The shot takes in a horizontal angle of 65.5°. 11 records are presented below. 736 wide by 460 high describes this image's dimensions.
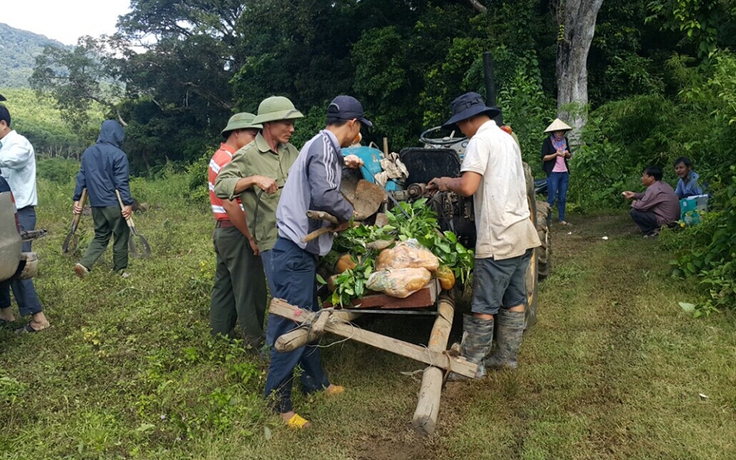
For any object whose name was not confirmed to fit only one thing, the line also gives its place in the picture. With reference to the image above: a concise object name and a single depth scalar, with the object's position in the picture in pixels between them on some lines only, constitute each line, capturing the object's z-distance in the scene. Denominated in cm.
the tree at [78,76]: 3056
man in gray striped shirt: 351
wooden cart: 293
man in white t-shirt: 398
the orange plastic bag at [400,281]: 355
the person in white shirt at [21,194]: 531
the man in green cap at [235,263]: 457
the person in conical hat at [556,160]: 902
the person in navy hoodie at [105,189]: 693
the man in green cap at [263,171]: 412
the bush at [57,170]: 2427
